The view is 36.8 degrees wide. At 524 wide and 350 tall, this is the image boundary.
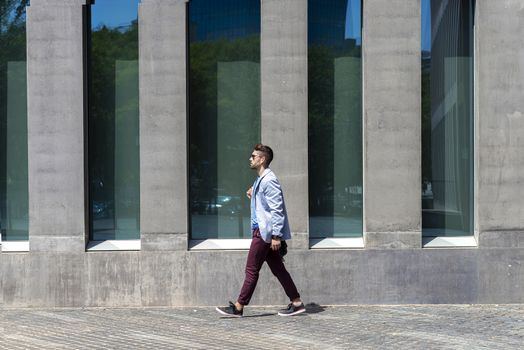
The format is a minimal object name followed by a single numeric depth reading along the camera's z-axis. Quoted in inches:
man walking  370.9
